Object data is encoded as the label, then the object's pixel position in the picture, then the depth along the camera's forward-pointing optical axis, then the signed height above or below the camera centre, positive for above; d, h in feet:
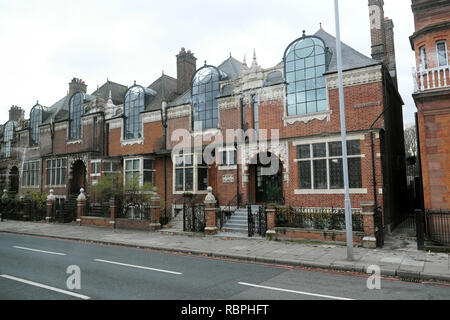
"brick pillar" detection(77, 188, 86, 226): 73.26 -2.26
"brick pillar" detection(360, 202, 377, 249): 40.50 -4.84
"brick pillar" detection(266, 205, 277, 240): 48.03 -4.46
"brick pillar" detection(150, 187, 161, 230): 61.09 -3.76
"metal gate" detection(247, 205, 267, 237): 50.57 -5.20
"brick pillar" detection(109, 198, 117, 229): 65.82 -3.87
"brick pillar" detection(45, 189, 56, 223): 80.12 -3.18
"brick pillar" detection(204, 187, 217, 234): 54.03 -4.40
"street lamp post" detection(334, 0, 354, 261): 33.63 +3.06
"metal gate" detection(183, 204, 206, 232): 56.59 -4.95
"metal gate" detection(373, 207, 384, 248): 41.40 -5.54
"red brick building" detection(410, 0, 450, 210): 42.24 +11.65
